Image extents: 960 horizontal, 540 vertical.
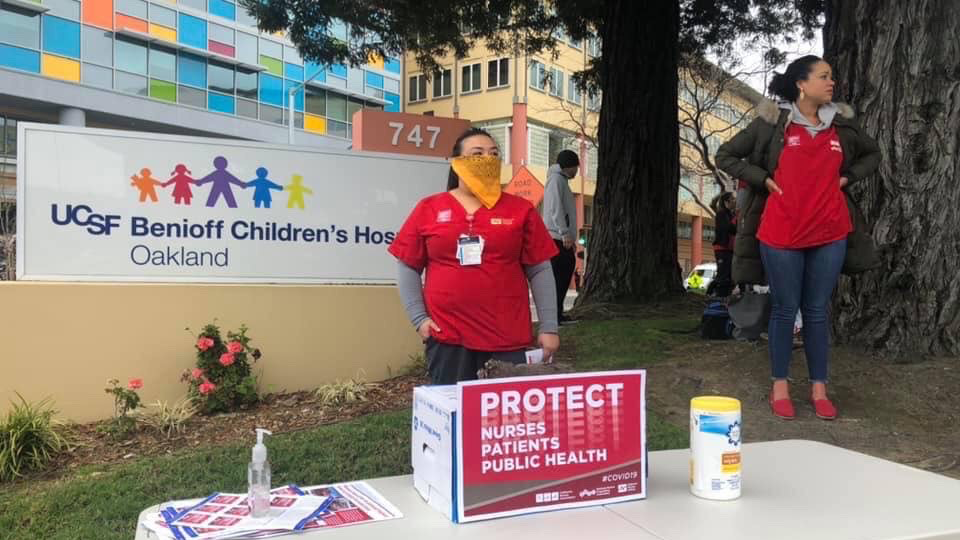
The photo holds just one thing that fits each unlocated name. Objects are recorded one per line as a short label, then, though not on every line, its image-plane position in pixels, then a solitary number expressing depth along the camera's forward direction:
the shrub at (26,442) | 4.25
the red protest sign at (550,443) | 1.74
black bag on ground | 6.56
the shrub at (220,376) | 5.20
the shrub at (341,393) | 5.48
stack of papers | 1.62
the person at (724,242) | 11.00
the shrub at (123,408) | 4.83
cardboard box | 1.73
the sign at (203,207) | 5.29
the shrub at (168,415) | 4.93
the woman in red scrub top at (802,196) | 3.92
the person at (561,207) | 7.61
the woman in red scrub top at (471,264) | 3.20
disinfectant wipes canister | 1.83
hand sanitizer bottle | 1.72
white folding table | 1.61
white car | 31.23
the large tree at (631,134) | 8.91
